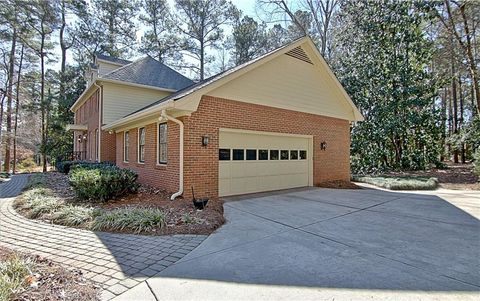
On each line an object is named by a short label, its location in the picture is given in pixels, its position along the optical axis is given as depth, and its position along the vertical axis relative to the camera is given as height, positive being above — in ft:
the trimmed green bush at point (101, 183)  24.57 -2.81
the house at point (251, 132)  27.14 +2.49
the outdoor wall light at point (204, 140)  27.27 +1.23
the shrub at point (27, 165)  101.63 -4.89
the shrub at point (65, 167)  55.98 -3.03
